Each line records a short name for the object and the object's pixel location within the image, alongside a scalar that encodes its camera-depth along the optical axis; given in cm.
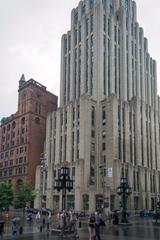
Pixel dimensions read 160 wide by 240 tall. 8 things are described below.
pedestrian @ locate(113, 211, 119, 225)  4202
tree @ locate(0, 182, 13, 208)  6906
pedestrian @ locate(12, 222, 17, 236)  2878
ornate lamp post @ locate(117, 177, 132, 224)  4553
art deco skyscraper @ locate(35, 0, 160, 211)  8662
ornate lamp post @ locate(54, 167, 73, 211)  3212
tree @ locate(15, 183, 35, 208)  7276
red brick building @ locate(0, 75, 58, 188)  10444
